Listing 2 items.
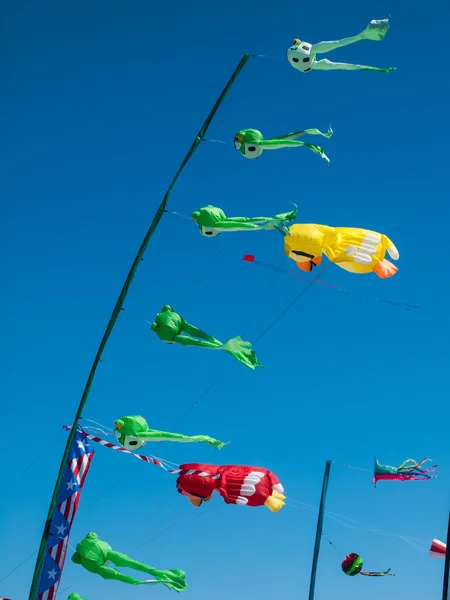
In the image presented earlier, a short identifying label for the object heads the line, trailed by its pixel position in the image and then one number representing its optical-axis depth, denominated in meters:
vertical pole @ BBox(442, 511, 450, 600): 17.62
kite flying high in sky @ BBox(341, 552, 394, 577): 26.84
